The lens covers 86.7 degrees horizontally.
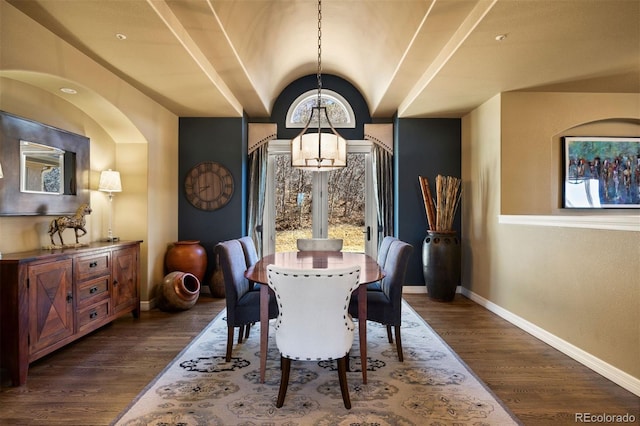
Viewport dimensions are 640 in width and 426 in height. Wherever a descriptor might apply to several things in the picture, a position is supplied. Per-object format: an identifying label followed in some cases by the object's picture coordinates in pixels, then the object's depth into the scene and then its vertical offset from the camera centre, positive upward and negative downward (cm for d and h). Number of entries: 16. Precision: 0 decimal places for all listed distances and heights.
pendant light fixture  314 +58
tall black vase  454 -70
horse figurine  307 -9
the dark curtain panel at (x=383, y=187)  539 +41
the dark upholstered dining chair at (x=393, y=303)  271 -72
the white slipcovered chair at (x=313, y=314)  193 -60
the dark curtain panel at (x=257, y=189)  539 +38
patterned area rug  199 -120
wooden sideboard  233 -69
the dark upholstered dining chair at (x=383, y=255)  321 -44
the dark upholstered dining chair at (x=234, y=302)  267 -72
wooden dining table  238 -46
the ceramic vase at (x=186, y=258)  458 -62
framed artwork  407 +48
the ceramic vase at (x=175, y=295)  407 -99
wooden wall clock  510 +38
